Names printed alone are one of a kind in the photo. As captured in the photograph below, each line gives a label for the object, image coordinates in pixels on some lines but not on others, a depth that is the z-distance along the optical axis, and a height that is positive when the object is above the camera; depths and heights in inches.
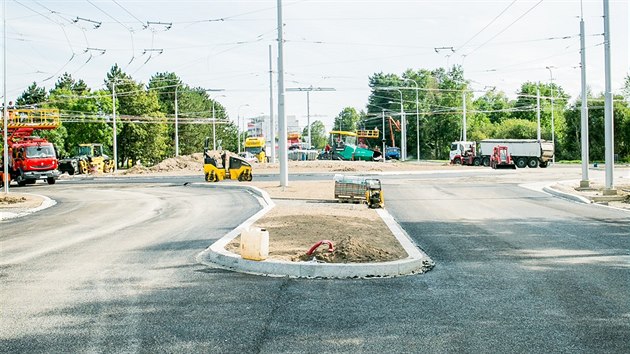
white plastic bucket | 412.2 -49.7
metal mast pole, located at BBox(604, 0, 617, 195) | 994.1 +59.5
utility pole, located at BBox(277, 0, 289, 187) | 1167.0 +80.6
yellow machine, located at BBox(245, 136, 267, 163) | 3501.5 +77.5
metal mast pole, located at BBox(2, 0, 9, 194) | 1168.8 +79.3
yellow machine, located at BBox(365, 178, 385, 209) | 864.9 -46.9
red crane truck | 1690.5 +27.6
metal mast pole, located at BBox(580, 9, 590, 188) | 1122.4 +60.5
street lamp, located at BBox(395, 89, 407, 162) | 3103.1 +91.4
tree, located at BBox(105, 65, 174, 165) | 3698.3 +200.6
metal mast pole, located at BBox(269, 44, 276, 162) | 2032.5 +107.9
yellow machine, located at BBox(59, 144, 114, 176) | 2288.4 +4.7
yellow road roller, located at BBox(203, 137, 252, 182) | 1576.0 -18.0
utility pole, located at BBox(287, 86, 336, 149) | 1495.9 +167.8
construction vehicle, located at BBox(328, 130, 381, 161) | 2952.8 +33.7
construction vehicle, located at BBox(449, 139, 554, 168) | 2427.4 +12.0
